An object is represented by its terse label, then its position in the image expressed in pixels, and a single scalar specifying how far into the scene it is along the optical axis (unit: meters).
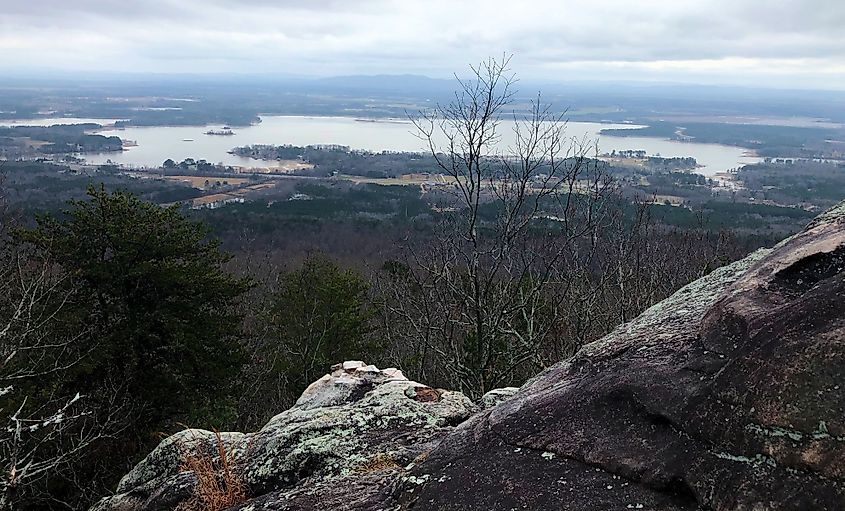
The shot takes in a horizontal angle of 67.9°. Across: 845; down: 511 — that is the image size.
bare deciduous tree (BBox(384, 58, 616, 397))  10.35
